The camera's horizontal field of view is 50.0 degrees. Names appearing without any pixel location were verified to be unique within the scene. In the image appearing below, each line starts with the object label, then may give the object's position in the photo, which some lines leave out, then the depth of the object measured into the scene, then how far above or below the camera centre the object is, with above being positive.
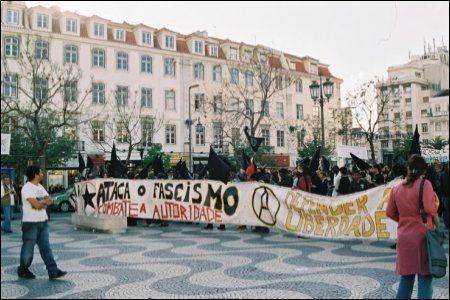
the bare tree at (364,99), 34.22 +4.58
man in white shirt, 7.31 -0.88
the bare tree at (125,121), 37.84 +3.70
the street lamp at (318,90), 21.00 +3.21
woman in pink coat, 4.71 -0.69
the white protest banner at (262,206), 9.16 -0.90
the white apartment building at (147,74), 37.22 +8.15
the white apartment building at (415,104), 77.19 +9.94
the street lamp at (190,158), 40.28 +0.62
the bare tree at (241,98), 41.36 +6.39
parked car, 23.94 -1.71
